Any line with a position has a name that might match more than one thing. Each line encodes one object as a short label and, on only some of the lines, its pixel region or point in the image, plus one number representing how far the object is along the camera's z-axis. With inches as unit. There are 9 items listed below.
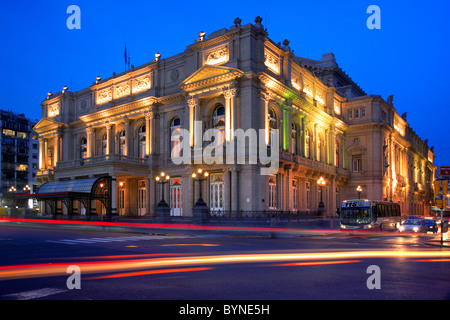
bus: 1417.3
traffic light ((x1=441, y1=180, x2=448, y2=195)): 868.0
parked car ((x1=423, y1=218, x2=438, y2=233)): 1517.2
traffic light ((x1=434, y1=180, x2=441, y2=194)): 949.6
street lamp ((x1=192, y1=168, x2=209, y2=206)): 1415.0
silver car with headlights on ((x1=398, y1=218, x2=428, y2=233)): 1397.6
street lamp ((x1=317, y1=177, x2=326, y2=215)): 1829.5
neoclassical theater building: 1670.8
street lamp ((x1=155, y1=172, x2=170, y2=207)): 1503.7
